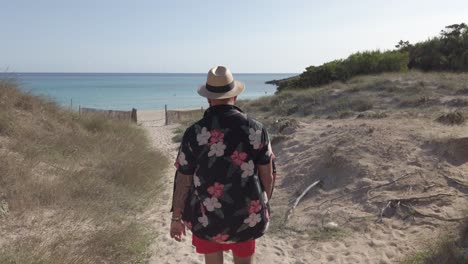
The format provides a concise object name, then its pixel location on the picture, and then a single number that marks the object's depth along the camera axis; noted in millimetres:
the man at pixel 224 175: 2262
